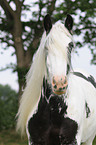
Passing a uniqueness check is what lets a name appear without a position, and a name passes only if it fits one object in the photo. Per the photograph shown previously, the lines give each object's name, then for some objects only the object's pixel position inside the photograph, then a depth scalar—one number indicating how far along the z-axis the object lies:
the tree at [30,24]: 19.87
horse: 5.86
